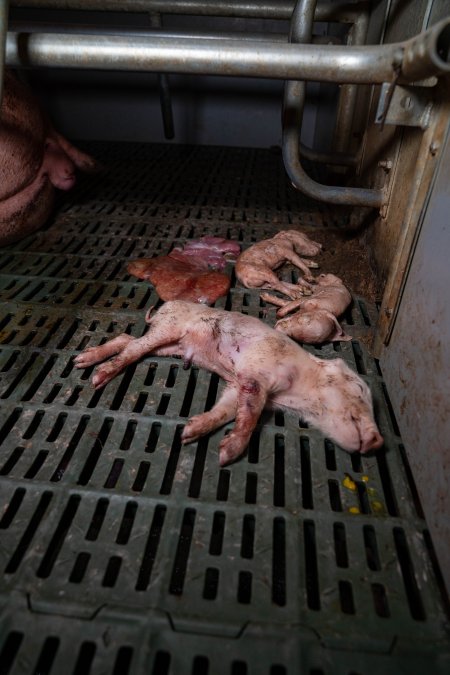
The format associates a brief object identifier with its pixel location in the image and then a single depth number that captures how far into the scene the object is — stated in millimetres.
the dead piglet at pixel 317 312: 623
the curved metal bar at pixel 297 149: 668
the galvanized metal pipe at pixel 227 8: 873
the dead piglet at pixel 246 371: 495
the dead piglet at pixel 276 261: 748
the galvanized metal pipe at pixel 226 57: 471
